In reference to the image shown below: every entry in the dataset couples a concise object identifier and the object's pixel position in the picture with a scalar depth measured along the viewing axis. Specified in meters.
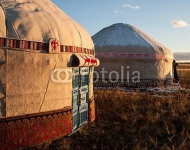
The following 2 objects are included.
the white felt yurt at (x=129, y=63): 10.53
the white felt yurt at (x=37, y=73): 3.56
